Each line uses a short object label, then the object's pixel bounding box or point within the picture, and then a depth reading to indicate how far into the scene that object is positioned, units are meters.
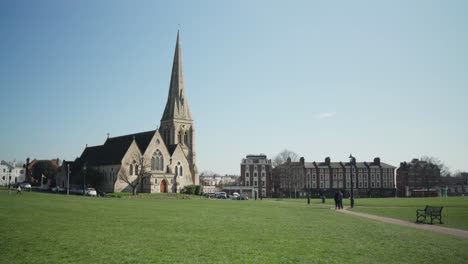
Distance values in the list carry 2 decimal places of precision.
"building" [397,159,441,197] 126.36
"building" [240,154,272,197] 118.38
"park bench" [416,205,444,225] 25.69
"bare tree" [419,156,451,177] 130.90
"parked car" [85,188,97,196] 70.35
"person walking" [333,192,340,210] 41.44
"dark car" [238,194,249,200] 79.79
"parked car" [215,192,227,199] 81.49
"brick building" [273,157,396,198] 120.75
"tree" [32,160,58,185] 128.12
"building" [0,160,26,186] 151.50
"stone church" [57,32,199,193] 82.94
